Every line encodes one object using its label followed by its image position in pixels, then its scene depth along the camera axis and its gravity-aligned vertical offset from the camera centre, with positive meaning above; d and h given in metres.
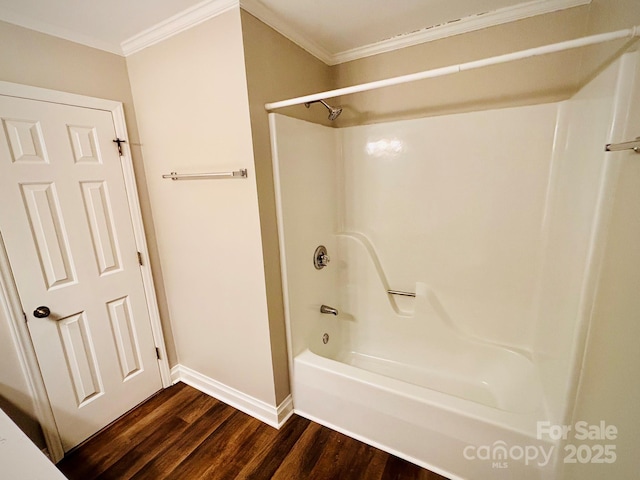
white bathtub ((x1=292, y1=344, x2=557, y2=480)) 1.19 -1.21
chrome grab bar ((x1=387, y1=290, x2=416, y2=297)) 2.05 -0.84
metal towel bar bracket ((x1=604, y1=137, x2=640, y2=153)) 0.80 +0.07
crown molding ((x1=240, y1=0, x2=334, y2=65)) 1.33 +0.87
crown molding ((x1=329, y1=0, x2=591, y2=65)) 1.43 +0.88
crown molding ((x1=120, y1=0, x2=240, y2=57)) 1.32 +0.87
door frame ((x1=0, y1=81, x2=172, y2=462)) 1.35 -0.43
